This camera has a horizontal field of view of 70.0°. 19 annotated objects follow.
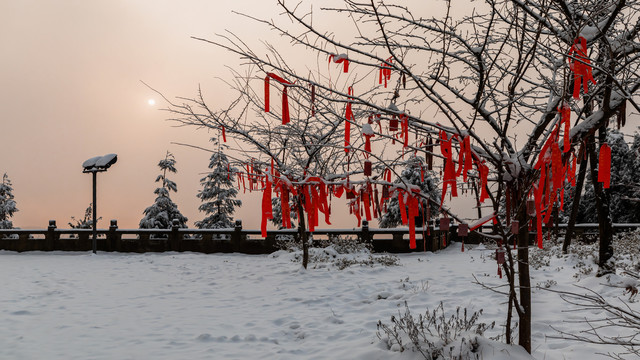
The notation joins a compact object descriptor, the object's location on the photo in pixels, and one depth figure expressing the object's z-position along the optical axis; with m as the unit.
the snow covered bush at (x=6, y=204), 33.52
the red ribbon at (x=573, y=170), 4.06
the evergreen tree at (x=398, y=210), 28.30
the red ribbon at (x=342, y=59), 4.81
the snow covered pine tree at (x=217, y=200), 30.08
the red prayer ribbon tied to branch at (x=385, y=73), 4.95
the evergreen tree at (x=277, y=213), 28.34
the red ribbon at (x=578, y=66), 3.55
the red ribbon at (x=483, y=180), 4.14
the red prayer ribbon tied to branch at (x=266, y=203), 4.46
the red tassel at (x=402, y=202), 4.55
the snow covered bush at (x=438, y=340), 4.75
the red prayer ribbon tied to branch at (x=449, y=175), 3.90
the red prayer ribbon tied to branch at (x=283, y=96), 4.45
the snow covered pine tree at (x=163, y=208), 29.58
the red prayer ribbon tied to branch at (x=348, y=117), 4.71
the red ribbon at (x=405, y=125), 4.44
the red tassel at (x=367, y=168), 4.01
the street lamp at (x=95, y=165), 18.38
